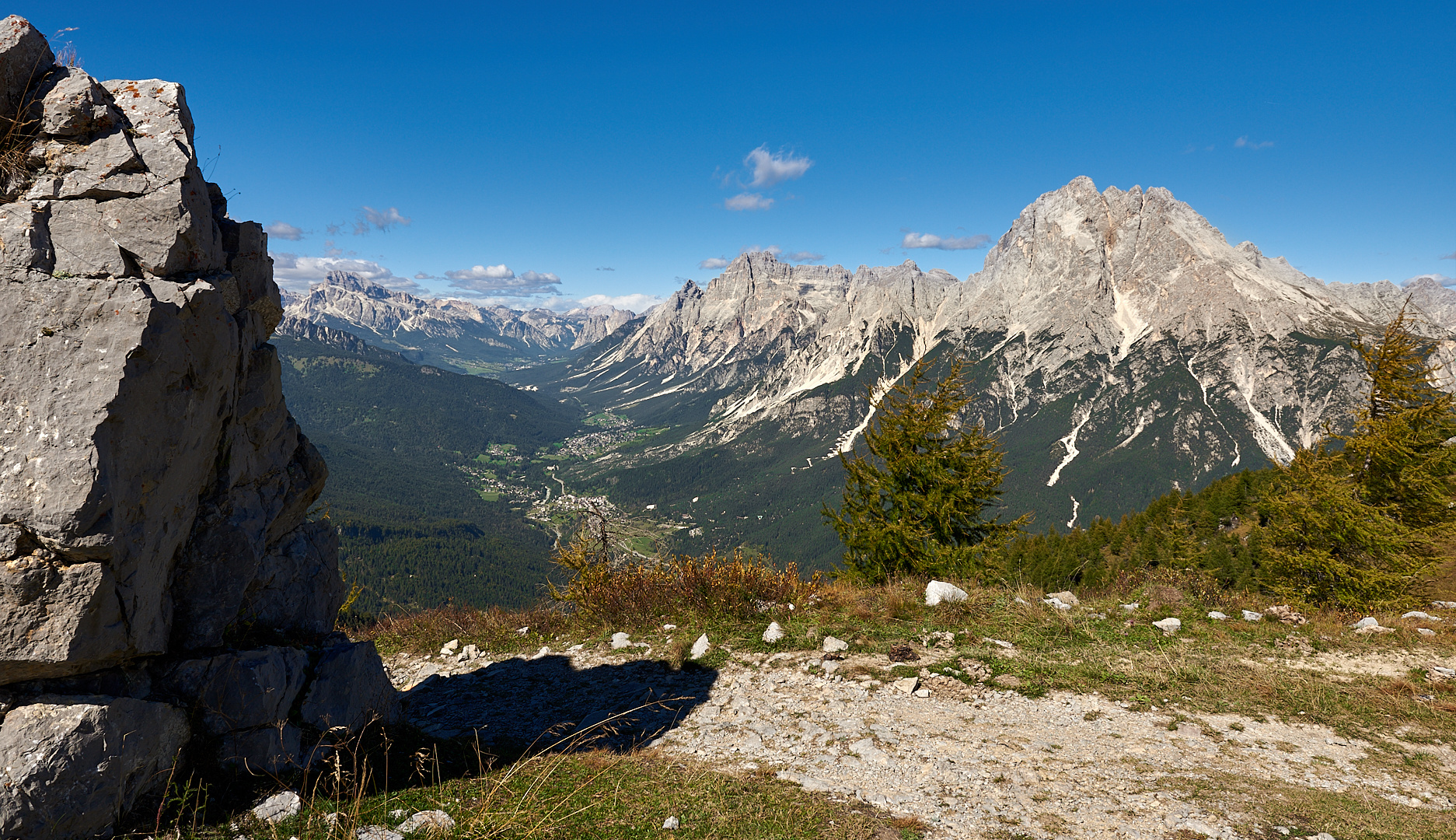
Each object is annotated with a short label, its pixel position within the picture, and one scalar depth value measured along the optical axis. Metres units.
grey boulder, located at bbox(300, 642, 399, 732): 9.41
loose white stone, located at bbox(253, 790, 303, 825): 7.00
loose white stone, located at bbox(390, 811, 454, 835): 6.66
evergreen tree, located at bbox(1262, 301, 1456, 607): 18.97
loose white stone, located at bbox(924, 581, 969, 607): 16.20
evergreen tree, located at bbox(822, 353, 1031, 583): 21.73
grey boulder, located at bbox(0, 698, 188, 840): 5.72
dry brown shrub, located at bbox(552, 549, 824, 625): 16.83
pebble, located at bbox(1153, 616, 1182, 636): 13.99
